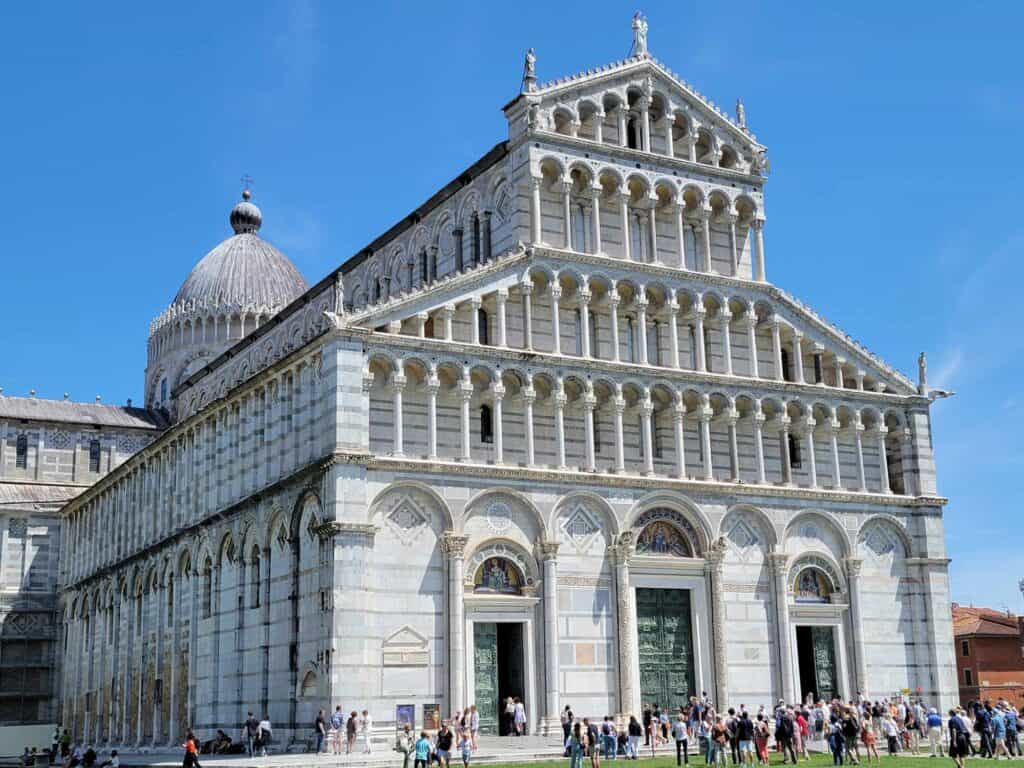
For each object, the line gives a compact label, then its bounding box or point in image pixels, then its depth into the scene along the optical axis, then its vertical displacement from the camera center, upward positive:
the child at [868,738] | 32.31 -1.54
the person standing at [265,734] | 36.62 -1.23
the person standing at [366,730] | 34.12 -1.11
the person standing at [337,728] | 33.72 -1.03
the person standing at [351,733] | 33.84 -1.16
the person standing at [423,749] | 27.95 -1.33
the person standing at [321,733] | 33.92 -1.14
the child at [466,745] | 30.07 -1.40
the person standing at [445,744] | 29.67 -1.31
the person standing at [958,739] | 28.88 -1.47
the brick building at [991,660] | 76.50 +0.58
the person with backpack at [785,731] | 32.62 -1.33
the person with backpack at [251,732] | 37.28 -1.20
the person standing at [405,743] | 28.61 -1.32
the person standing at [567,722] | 34.41 -1.08
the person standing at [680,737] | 31.86 -1.39
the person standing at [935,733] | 35.78 -1.64
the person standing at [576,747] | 27.88 -1.36
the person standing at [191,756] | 29.52 -1.43
